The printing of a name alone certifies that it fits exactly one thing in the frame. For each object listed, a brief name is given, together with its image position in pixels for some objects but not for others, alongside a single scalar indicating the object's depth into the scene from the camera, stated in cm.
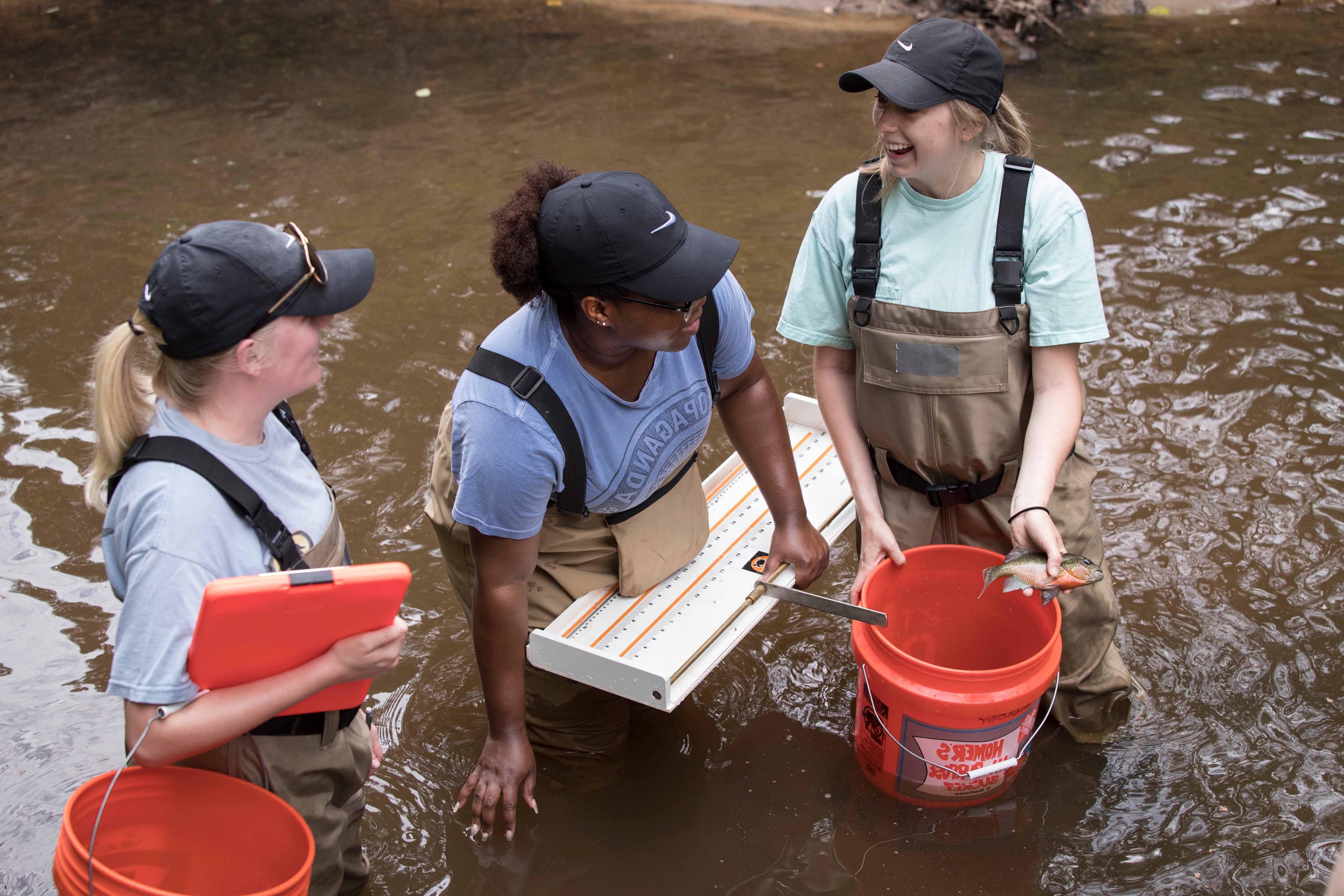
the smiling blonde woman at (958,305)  249
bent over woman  225
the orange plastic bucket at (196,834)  200
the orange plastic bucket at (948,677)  251
